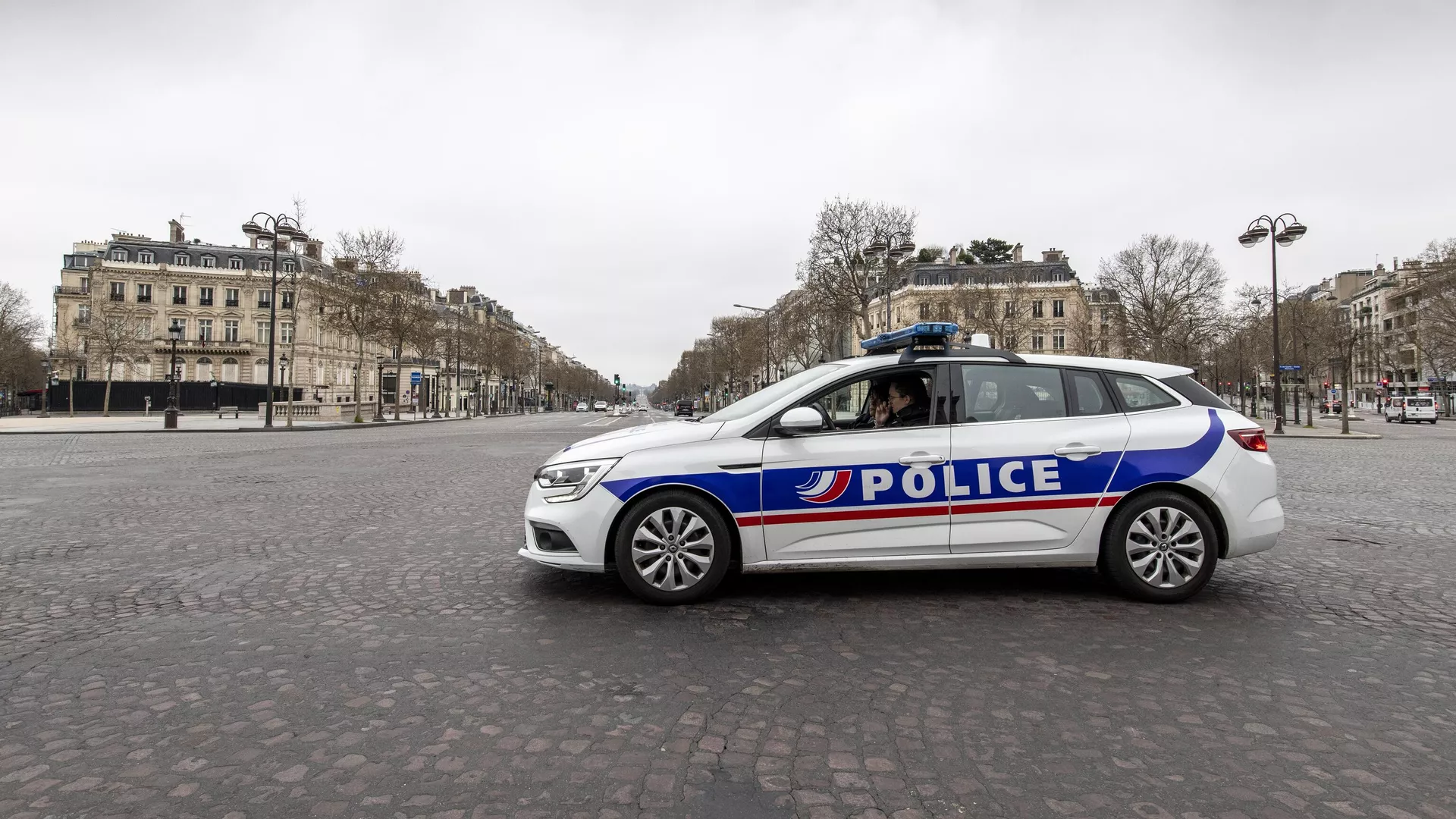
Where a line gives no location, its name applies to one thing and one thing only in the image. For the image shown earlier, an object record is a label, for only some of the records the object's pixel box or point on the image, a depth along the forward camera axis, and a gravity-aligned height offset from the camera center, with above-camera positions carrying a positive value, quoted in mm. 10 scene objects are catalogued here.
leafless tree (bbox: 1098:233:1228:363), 47250 +8703
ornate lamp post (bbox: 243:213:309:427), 30464 +7964
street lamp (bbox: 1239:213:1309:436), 28145 +7403
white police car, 4777 -339
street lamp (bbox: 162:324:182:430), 32812 +964
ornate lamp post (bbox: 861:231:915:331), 35406 +8835
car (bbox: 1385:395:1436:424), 51969 +1674
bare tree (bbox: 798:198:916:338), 42062 +10221
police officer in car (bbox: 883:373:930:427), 5023 +186
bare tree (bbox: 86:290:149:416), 52406 +6829
